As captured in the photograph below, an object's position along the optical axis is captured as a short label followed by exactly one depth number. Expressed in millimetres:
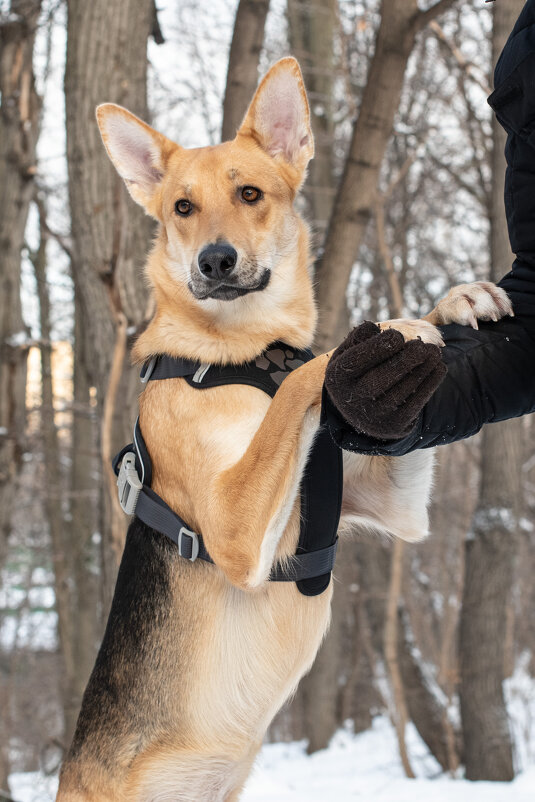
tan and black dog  2486
